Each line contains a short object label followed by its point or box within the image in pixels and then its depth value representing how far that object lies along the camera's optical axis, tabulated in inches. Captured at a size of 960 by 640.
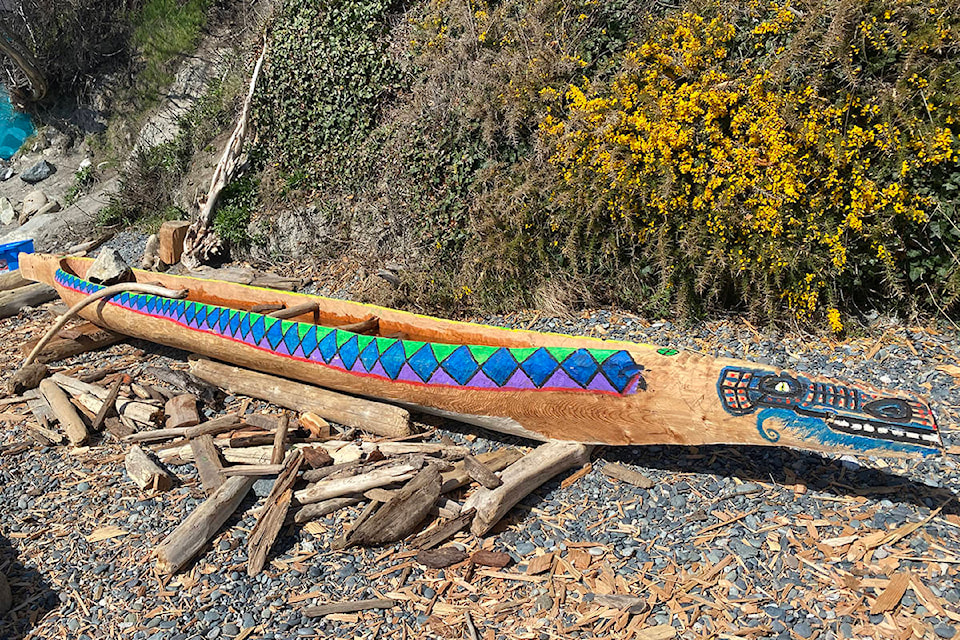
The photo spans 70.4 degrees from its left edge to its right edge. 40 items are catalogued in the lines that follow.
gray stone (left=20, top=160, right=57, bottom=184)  463.2
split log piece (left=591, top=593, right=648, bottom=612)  108.1
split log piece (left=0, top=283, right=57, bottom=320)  274.5
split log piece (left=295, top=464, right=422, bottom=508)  139.5
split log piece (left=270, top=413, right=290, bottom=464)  154.1
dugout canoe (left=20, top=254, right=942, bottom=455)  109.5
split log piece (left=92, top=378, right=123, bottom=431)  179.8
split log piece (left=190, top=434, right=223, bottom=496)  148.8
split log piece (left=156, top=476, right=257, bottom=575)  126.6
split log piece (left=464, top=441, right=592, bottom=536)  127.5
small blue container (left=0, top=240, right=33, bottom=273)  306.8
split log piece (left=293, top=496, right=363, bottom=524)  136.8
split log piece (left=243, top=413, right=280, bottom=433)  170.6
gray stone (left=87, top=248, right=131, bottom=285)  234.4
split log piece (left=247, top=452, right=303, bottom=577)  127.3
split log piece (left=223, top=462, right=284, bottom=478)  148.2
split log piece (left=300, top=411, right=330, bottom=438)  165.3
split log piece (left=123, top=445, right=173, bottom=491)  150.8
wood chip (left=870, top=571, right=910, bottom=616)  100.2
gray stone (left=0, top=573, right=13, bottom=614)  122.0
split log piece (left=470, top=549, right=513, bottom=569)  121.4
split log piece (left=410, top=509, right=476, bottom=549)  128.0
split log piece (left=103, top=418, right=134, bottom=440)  175.0
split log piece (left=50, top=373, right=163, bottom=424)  177.8
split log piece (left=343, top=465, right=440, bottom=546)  128.0
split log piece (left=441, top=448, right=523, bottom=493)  139.9
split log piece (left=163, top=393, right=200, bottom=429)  174.1
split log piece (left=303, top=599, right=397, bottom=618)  115.2
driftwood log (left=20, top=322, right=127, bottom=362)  223.5
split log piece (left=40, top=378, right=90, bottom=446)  174.2
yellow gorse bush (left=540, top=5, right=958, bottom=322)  168.4
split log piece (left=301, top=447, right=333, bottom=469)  150.3
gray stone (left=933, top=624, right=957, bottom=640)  95.3
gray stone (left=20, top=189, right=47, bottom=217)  433.1
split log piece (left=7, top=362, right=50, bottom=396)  204.4
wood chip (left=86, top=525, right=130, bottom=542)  139.5
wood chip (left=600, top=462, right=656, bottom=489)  135.0
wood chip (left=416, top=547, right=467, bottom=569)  123.0
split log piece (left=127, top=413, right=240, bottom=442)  168.2
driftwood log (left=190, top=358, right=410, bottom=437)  162.7
